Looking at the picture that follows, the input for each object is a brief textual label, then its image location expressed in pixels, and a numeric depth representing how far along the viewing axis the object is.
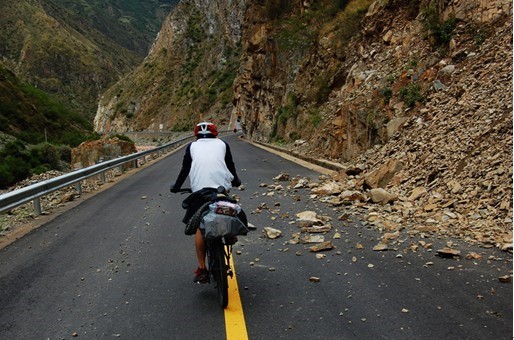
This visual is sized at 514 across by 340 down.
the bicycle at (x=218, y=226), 4.29
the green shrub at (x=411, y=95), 14.11
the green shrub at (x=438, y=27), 15.28
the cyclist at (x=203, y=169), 4.82
